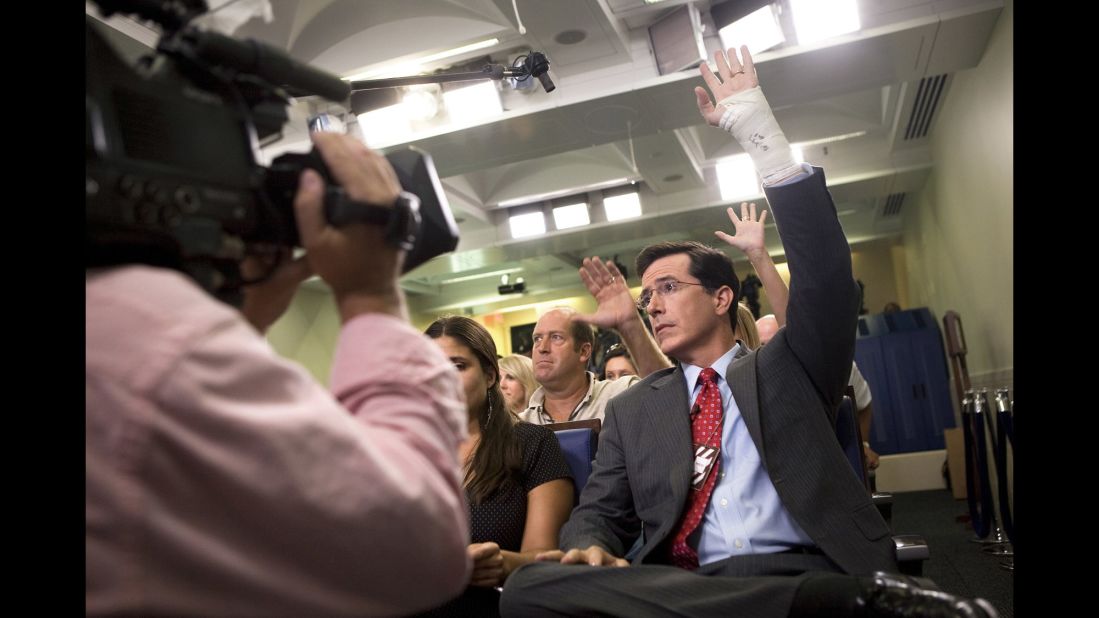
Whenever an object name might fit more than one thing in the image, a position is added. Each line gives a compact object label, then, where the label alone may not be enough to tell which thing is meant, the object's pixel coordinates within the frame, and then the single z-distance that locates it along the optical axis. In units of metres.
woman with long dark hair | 1.89
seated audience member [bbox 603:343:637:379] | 4.66
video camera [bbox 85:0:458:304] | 0.61
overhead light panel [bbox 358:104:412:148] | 4.81
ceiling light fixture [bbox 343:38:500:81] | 4.24
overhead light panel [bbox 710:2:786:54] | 3.93
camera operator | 0.54
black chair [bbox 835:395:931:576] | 1.97
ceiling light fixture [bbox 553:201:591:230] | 7.53
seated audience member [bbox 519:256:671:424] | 3.33
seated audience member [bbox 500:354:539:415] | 3.82
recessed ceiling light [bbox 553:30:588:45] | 4.10
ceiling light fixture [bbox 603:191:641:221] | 7.32
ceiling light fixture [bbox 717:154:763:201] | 6.89
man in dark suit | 1.43
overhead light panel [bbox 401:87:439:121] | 4.68
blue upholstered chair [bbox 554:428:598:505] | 2.20
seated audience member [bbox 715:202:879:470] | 2.12
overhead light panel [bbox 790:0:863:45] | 3.89
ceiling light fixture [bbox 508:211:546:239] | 7.73
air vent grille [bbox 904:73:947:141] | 5.39
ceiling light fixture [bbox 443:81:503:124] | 4.68
